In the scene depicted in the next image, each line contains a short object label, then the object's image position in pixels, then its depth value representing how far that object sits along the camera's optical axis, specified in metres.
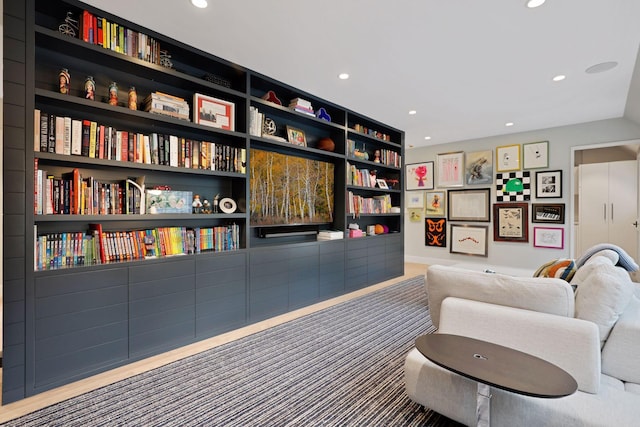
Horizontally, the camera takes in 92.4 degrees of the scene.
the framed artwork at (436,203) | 6.45
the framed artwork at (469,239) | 5.96
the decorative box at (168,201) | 2.54
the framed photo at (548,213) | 5.18
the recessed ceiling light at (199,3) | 2.06
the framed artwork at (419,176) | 6.63
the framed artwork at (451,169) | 6.19
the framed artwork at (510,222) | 5.51
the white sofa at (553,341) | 1.30
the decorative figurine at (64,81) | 2.11
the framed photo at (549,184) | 5.16
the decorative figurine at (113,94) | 2.31
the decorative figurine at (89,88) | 2.20
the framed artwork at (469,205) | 5.92
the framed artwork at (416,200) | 6.80
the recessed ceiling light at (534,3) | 2.06
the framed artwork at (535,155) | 5.28
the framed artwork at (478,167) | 5.85
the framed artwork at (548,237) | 5.19
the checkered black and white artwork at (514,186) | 5.46
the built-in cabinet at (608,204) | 5.39
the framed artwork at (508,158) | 5.56
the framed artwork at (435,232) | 6.46
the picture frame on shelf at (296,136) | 3.62
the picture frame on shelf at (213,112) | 2.75
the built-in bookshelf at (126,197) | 1.88
